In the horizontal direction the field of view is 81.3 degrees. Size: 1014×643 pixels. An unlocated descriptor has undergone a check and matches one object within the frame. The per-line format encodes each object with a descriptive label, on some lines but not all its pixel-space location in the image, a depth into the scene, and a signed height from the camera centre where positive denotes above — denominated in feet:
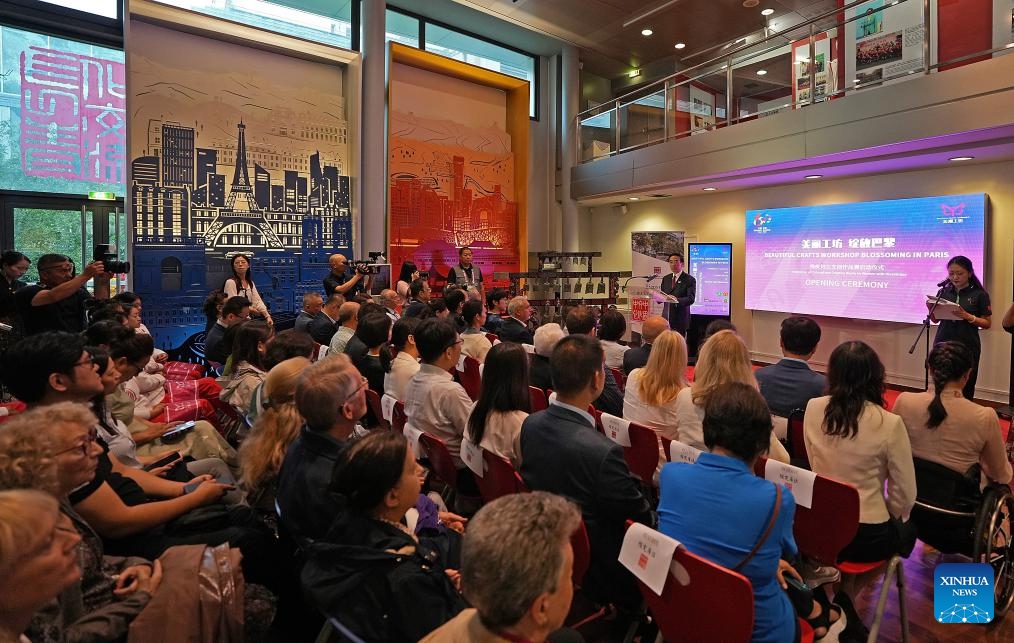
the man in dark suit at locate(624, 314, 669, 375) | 13.55 -1.20
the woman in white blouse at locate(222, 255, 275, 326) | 21.25 +0.26
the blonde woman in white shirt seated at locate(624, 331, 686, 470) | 9.97 -1.51
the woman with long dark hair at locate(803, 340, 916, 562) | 7.16 -1.92
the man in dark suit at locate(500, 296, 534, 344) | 17.12 -0.86
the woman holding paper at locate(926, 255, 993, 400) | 17.28 -0.33
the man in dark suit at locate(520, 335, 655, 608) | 6.25 -1.89
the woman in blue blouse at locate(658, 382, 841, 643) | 5.02 -1.87
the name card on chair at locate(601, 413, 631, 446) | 9.00 -2.07
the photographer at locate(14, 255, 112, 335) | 13.78 -0.11
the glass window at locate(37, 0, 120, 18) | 23.12 +11.46
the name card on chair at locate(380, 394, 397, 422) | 10.88 -2.08
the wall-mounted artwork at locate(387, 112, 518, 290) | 32.60 +5.83
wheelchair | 7.75 -2.95
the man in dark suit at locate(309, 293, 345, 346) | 18.08 -1.06
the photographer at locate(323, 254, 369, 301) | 22.24 +0.46
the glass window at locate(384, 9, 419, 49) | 32.76 +14.86
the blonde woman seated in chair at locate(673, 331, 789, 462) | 8.68 -1.21
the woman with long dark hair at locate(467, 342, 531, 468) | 8.37 -1.58
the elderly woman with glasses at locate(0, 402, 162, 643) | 4.43 -1.95
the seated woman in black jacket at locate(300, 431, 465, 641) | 4.44 -2.07
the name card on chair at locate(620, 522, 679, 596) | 4.91 -2.22
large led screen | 22.88 +1.85
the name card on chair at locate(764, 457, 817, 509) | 6.48 -2.06
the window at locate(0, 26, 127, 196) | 21.84 +6.84
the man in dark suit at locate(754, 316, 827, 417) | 9.82 -1.36
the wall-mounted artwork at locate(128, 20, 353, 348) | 24.53 +5.46
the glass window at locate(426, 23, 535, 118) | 34.73 +14.96
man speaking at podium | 28.68 +0.21
